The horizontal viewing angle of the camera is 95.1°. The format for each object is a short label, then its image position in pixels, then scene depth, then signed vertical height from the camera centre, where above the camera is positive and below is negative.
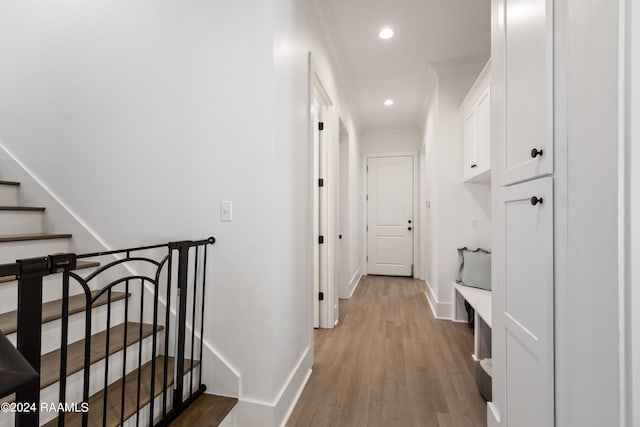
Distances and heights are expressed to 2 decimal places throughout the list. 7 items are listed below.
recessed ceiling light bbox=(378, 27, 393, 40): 2.78 +1.75
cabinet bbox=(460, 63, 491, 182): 2.48 +0.79
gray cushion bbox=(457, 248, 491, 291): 2.97 -0.57
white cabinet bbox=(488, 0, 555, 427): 1.01 +0.00
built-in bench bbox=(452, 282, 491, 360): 2.28 -0.90
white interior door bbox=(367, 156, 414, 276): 5.65 -0.02
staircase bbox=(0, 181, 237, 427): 1.20 -0.62
